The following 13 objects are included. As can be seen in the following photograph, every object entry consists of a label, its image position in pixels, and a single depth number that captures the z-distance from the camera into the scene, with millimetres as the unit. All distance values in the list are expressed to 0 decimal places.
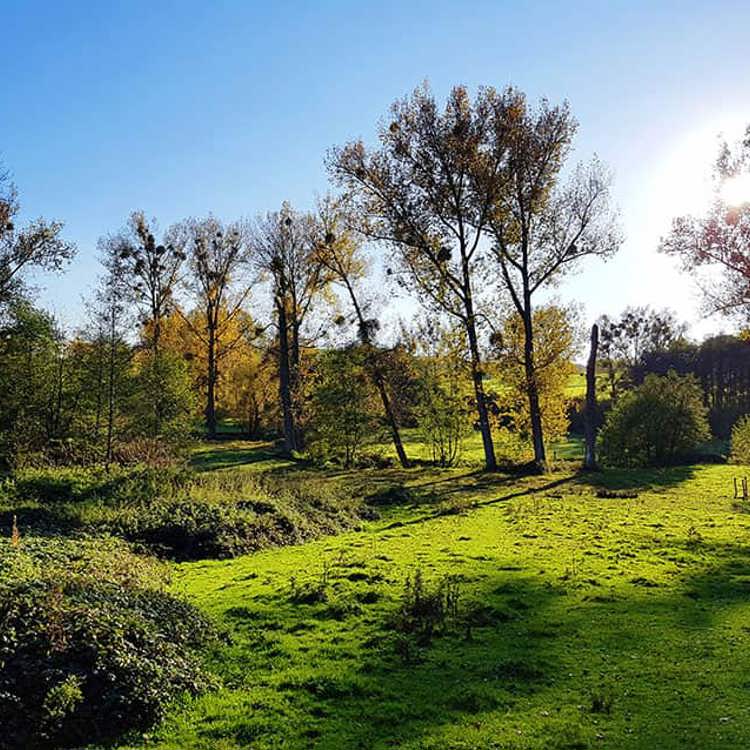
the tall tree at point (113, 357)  29250
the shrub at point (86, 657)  7117
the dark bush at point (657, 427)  42531
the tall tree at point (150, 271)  51500
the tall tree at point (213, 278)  52438
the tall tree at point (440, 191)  32000
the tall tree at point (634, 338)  78688
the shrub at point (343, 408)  36812
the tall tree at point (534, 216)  32188
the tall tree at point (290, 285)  43219
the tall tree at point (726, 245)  22734
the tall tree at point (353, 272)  38062
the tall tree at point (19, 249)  34562
